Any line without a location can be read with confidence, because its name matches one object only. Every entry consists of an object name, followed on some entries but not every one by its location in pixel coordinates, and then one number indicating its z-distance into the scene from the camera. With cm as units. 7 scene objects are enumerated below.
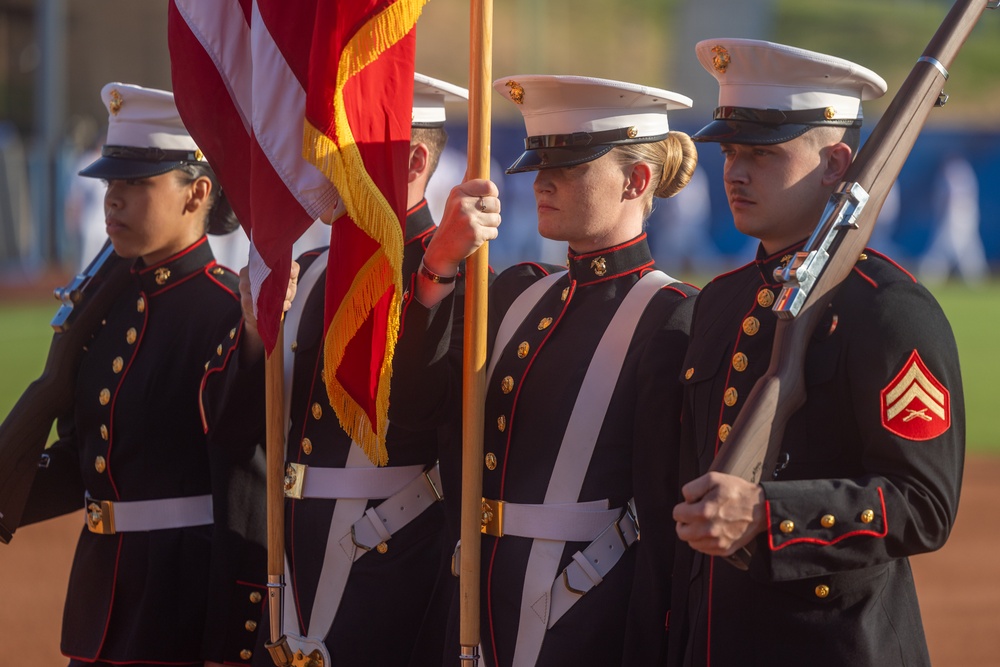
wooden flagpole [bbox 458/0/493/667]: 749
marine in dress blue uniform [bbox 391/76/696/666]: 729
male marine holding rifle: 579
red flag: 768
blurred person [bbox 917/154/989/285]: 5353
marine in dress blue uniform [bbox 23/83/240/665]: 930
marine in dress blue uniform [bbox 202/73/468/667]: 847
